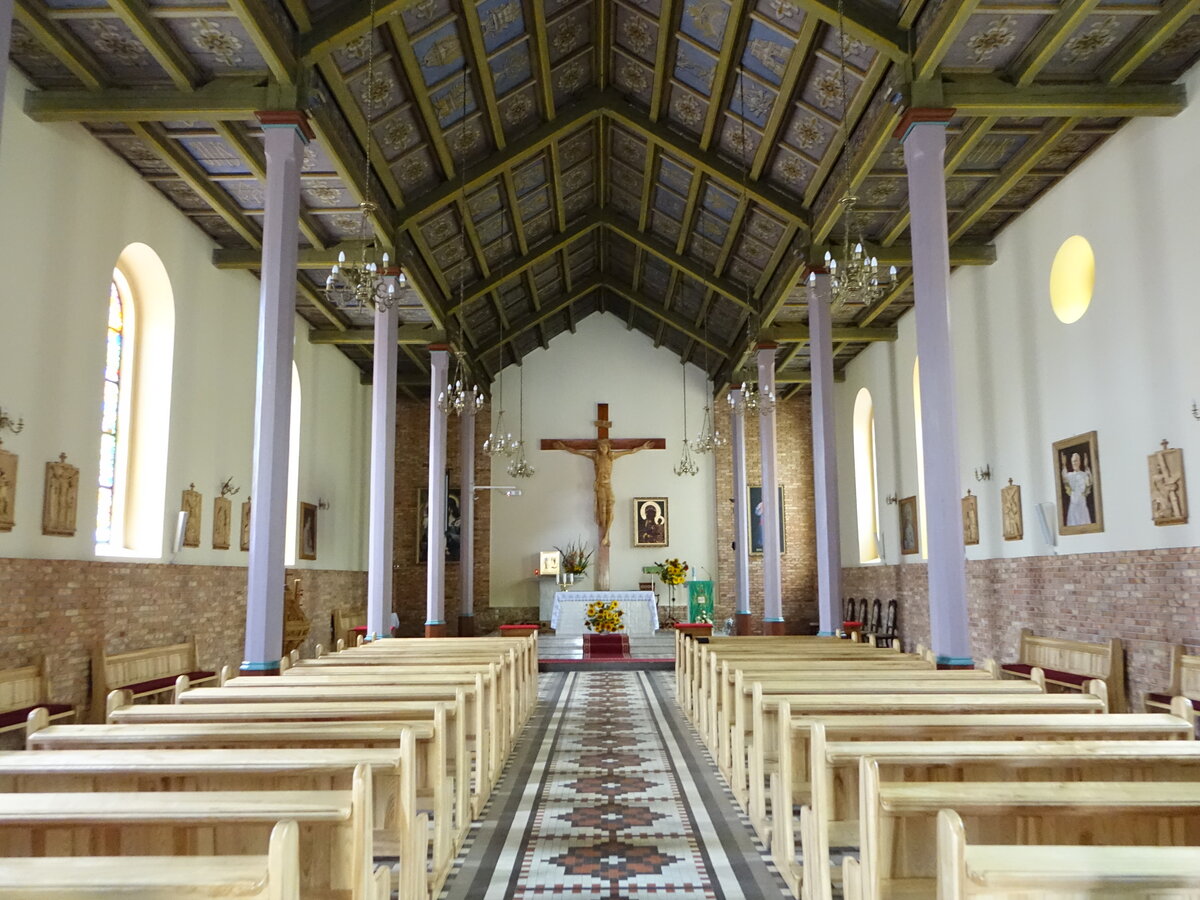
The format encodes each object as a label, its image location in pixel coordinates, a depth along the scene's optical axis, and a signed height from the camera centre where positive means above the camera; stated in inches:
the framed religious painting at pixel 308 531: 602.9 +30.7
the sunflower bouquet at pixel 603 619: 559.5 -25.7
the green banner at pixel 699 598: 721.6 -17.3
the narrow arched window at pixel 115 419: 381.4 +66.4
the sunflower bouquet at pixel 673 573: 713.0 +2.1
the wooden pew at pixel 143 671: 336.5 -36.7
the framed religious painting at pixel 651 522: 789.9 +45.8
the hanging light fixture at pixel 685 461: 689.6 +94.9
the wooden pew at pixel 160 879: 76.2 -25.2
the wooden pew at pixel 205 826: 101.5 -28.7
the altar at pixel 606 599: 659.4 -24.5
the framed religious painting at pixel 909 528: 588.0 +29.8
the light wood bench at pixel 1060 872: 75.2 -24.9
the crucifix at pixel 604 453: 769.6 +103.3
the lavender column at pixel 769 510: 535.2 +39.0
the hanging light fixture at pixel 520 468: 613.9 +71.9
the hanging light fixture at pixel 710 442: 603.9 +88.2
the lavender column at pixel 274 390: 290.2 +60.8
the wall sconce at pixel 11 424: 290.2 +49.0
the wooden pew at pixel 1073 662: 339.9 -35.5
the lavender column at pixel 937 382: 290.4 +61.8
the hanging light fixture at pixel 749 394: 421.1 +110.0
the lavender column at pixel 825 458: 436.1 +56.7
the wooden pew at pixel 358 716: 175.0 -26.5
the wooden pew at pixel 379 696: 204.7 -26.6
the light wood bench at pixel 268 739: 147.8 -26.3
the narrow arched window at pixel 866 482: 706.2 +71.8
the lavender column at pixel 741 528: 683.4 +35.4
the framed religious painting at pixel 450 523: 770.2 +44.7
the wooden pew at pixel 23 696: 275.4 -36.4
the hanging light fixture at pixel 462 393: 415.8 +88.9
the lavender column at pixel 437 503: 551.2 +45.7
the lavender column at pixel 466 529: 679.1 +36.3
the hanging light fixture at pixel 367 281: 268.4 +87.6
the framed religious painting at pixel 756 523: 756.6 +42.8
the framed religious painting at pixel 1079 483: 370.6 +37.1
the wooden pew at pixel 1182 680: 293.0 -34.3
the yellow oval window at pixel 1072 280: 390.9 +125.3
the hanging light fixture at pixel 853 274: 261.0 +85.4
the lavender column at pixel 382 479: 434.0 +47.7
